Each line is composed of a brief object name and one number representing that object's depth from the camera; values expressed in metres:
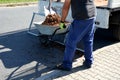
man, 2.75
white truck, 3.42
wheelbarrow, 3.36
